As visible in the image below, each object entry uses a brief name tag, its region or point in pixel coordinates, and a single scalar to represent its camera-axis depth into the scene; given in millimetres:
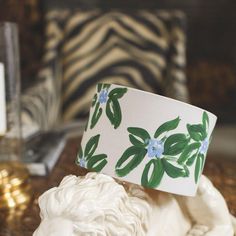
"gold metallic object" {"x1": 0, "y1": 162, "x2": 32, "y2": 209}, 716
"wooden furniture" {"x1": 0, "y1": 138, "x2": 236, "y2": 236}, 627
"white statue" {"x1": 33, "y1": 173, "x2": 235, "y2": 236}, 405
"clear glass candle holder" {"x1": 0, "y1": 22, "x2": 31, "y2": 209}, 727
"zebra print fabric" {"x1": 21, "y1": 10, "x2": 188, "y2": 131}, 1860
